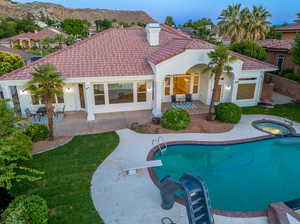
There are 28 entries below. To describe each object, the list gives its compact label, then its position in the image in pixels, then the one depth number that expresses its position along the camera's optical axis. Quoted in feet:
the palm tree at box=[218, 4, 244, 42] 120.67
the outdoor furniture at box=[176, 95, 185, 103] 61.93
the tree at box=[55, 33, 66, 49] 159.97
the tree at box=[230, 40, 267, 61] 79.76
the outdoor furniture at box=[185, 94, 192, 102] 62.39
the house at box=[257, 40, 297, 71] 82.53
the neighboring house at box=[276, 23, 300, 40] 104.34
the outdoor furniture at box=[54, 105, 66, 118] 53.97
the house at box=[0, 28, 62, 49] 182.82
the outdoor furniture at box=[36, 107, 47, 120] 51.48
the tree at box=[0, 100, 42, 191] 19.96
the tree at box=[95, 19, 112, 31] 358.08
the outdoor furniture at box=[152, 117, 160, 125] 49.64
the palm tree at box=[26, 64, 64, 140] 36.83
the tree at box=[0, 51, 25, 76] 71.56
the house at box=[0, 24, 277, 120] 49.80
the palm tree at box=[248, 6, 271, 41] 115.85
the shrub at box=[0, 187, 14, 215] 25.59
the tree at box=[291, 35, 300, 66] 57.82
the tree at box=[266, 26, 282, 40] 124.07
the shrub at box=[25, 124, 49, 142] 41.75
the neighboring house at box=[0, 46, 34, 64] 94.47
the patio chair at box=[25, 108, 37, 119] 50.52
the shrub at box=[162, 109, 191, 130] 47.06
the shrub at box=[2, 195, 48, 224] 20.95
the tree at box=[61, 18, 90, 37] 263.90
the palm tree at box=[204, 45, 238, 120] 45.29
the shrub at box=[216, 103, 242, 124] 49.55
